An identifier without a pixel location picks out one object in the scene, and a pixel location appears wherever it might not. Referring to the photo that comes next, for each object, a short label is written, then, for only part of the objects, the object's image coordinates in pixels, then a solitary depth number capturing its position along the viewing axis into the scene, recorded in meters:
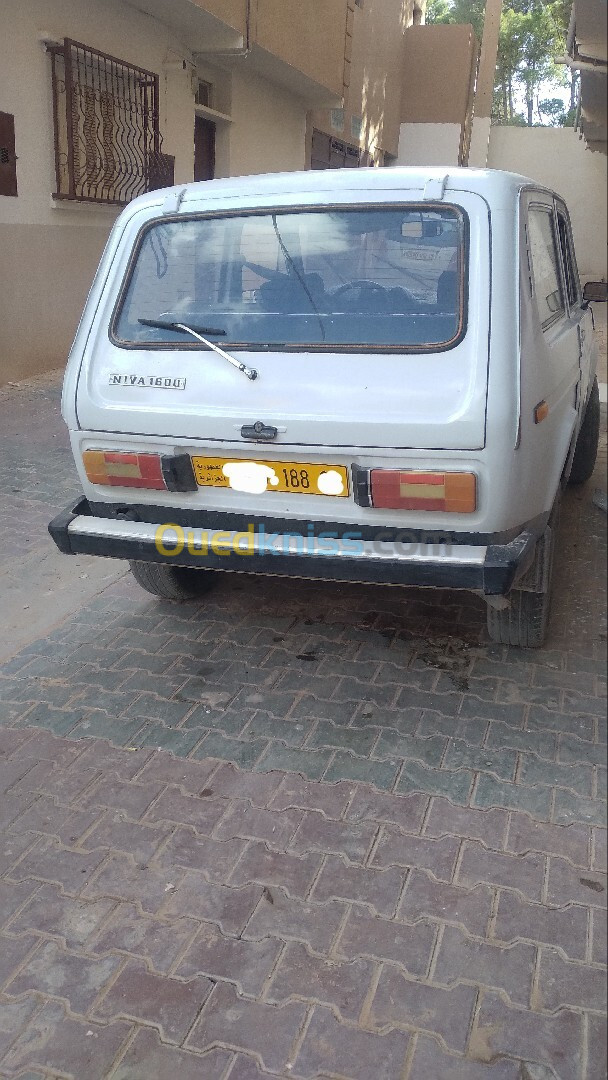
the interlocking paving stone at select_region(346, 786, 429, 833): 2.73
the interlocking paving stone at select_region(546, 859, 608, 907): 2.38
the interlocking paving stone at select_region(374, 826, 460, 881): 2.53
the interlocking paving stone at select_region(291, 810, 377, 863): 2.62
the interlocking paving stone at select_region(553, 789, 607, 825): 2.66
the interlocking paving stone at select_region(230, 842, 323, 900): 2.50
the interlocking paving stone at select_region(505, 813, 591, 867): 2.55
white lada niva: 2.89
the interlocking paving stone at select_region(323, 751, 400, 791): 2.93
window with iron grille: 8.73
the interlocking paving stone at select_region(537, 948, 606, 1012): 2.08
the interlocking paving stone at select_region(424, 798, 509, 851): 2.64
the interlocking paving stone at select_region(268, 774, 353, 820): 2.81
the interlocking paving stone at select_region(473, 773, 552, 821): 2.75
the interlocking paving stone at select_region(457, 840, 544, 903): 2.45
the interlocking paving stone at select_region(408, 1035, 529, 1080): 1.93
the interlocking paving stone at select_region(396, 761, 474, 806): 2.85
